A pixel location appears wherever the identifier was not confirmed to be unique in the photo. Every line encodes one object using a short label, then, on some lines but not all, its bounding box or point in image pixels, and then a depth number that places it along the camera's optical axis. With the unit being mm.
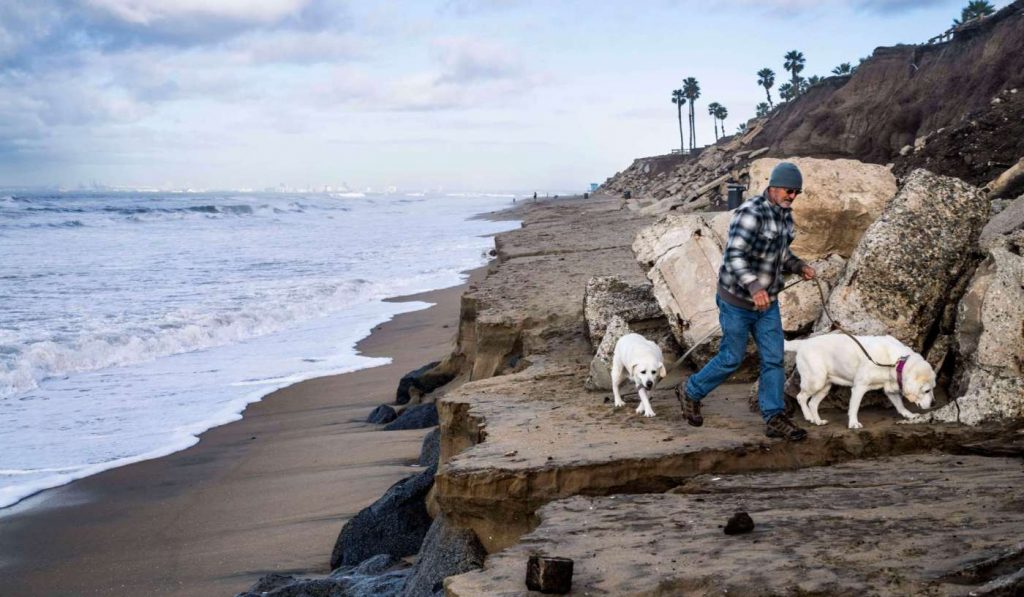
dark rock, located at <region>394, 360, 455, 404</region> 12148
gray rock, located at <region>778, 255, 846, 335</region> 7973
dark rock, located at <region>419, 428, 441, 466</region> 8961
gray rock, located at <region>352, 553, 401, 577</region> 6379
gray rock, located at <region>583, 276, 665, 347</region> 9281
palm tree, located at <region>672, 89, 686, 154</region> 112250
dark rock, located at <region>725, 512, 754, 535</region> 4438
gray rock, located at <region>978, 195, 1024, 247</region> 7266
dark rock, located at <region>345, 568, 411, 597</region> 5994
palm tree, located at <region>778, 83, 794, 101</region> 92738
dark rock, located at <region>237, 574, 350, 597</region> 5891
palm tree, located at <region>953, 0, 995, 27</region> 57550
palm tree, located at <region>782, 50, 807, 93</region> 88188
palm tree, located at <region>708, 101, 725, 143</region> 108812
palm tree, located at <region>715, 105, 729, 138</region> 108375
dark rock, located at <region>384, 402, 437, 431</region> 10781
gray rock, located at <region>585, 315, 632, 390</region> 8086
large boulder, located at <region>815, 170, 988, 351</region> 7086
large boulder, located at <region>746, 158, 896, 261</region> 8578
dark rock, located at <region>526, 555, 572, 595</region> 3891
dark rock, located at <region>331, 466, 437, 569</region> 6943
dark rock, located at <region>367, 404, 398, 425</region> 11406
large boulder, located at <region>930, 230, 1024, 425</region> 5980
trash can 25266
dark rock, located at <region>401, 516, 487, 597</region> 5422
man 6199
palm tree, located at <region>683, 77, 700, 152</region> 109688
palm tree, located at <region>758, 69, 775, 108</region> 94625
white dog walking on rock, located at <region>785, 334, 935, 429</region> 6234
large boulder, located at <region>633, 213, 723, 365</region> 8242
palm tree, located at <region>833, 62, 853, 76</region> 77500
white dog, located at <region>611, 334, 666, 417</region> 7090
